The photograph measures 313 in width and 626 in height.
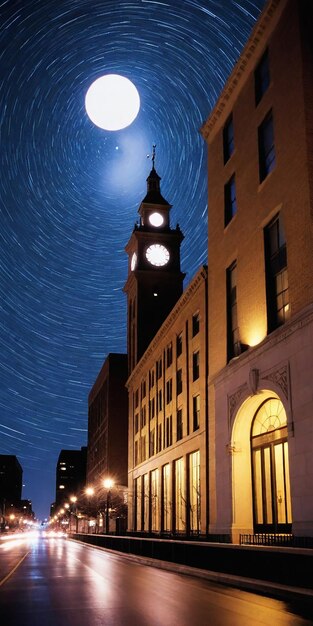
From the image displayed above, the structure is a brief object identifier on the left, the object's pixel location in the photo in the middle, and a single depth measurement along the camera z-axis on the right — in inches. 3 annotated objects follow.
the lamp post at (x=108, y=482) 2244.8
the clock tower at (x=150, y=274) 3240.7
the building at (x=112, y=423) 3919.8
